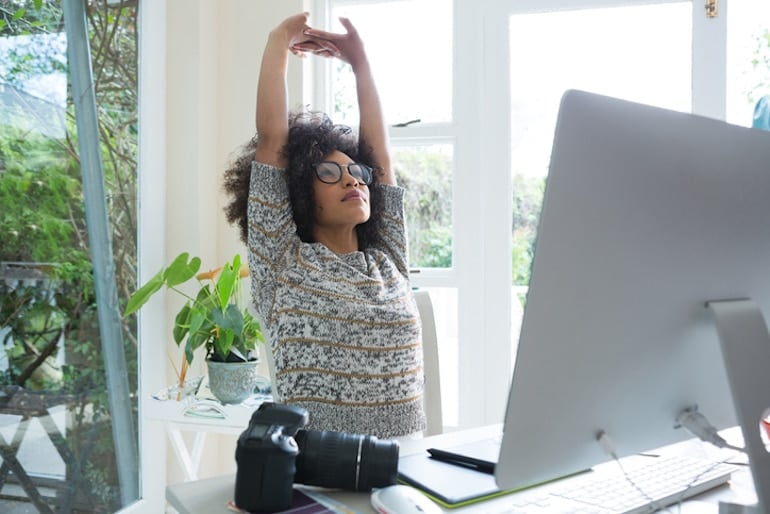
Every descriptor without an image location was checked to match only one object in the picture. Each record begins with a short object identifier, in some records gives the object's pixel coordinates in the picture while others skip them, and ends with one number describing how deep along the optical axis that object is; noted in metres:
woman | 1.37
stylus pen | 0.91
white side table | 1.88
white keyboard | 0.79
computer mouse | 0.73
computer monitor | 0.57
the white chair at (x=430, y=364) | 1.51
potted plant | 1.91
